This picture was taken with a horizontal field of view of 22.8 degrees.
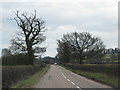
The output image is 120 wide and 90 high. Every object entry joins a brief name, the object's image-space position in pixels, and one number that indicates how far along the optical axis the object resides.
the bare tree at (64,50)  114.65
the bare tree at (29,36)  61.25
